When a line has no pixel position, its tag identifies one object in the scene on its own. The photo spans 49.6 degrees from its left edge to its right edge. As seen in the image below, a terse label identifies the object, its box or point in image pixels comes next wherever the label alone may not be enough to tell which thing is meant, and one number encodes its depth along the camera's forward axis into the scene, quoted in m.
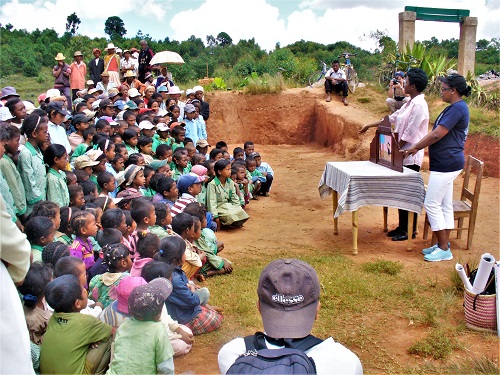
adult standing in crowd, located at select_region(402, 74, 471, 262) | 5.97
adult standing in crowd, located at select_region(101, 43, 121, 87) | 12.76
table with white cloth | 6.36
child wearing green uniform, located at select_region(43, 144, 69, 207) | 5.50
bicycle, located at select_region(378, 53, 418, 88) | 14.41
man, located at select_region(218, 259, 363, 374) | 2.00
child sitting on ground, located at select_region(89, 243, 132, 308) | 4.11
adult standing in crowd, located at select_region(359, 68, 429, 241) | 6.49
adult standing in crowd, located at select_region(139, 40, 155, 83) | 13.45
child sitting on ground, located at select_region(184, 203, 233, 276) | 5.85
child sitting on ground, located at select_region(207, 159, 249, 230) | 7.64
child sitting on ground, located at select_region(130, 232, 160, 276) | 4.58
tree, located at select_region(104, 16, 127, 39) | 30.77
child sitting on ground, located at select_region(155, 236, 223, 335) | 4.36
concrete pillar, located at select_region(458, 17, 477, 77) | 15.91
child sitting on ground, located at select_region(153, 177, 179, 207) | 6.29
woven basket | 4.35
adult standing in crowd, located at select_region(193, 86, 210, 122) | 12.49
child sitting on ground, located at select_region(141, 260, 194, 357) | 3.96
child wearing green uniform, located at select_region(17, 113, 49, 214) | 5.24
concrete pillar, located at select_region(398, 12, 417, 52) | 15.49
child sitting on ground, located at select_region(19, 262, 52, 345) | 3.47
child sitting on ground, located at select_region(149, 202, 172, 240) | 5.28
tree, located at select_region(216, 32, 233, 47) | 44.70
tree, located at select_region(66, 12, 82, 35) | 29.72
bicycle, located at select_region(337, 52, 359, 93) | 16.20
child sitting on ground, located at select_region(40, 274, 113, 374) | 3.25
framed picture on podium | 6.44
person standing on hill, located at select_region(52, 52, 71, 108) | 12.08
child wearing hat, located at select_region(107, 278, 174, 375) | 3.20
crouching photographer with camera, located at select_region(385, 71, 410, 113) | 11.43
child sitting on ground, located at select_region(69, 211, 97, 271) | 4.69
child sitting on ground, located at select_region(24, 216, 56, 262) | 4.32
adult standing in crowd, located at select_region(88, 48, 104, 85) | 12.84
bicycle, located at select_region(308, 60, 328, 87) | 18.03
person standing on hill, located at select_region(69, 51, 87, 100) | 12.38
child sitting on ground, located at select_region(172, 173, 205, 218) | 6.75
